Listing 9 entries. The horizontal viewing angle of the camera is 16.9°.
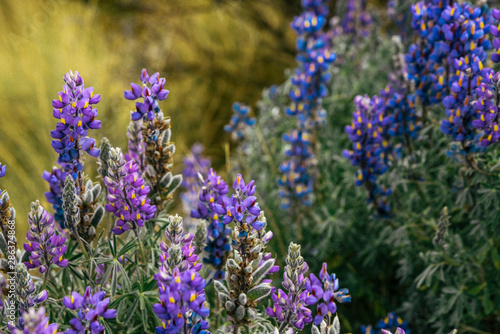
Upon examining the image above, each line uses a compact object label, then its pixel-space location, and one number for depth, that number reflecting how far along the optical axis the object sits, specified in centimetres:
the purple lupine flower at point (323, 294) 174
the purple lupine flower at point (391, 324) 200
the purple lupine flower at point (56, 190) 188
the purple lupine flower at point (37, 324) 161
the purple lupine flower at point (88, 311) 169
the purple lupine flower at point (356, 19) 278
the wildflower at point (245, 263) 175
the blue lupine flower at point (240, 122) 246
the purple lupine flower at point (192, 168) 263
